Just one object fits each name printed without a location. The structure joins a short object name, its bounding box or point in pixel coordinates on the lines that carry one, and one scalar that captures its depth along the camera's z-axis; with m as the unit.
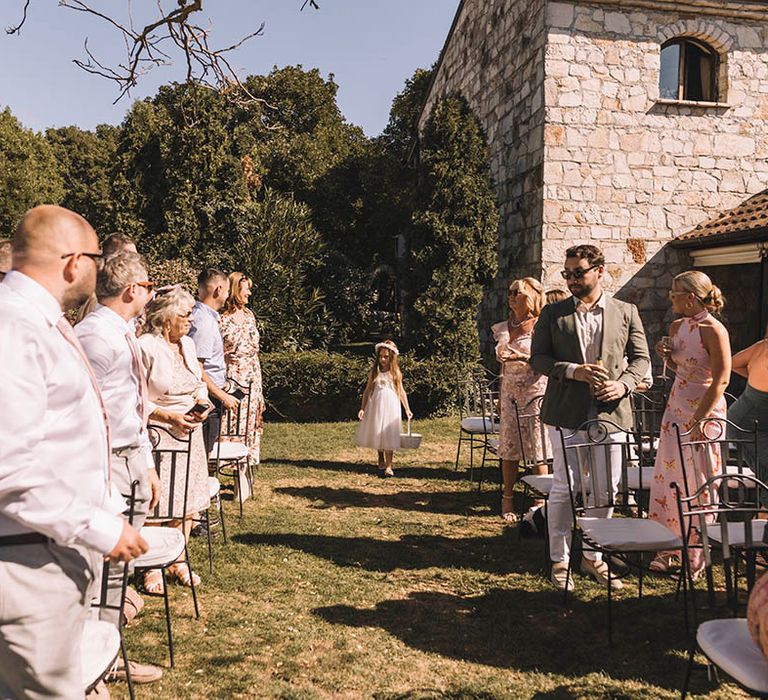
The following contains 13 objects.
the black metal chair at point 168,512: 3.57
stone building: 11.34
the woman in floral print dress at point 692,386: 4.46
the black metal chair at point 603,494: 3.84
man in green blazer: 4.61
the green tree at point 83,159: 17.18
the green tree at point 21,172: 30.83
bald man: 1.88
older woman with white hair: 4.32
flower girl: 8.23
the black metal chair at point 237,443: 5.98
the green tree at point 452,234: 12.83
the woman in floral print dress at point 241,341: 7.04
